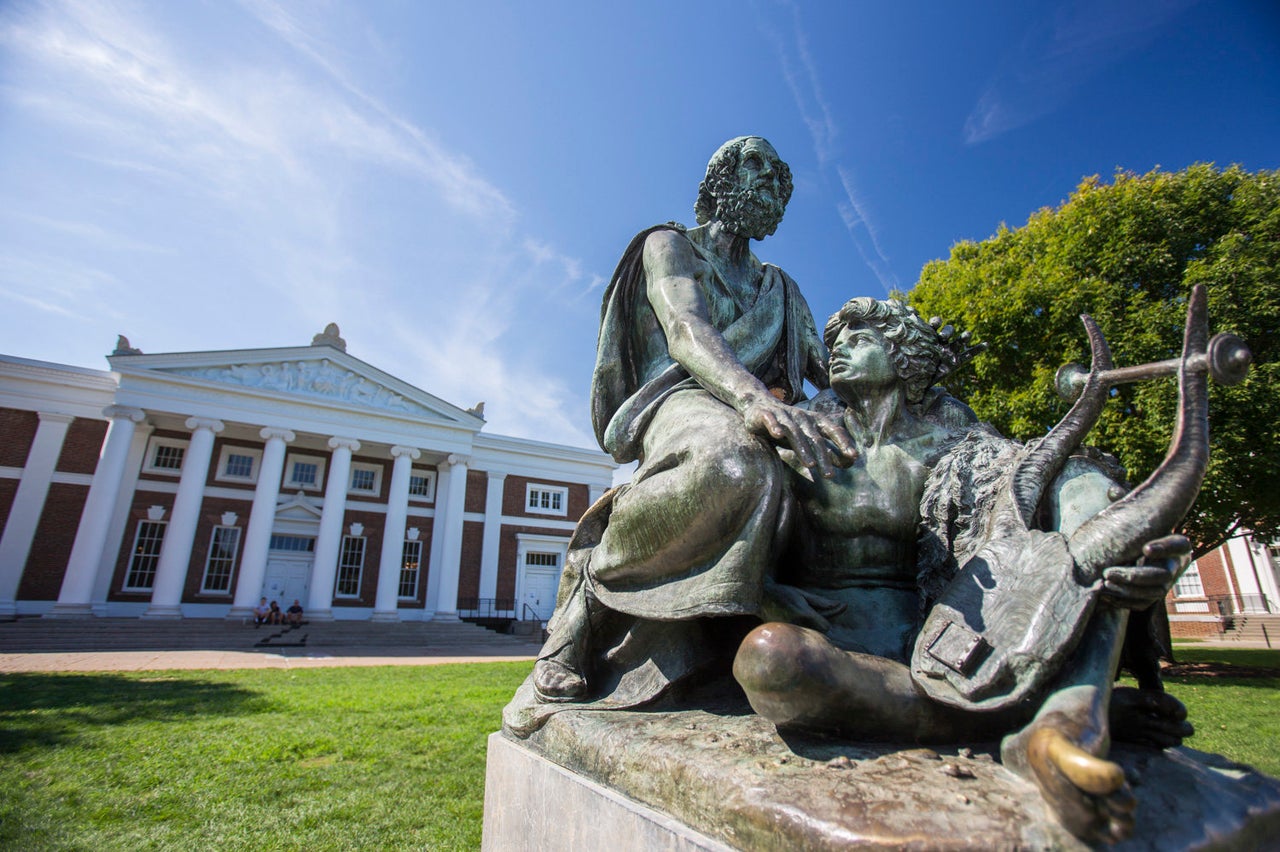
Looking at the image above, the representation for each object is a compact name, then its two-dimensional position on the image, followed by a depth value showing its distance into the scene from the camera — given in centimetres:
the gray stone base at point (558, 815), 121
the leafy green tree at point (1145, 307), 988
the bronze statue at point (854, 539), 110
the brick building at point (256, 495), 2445
